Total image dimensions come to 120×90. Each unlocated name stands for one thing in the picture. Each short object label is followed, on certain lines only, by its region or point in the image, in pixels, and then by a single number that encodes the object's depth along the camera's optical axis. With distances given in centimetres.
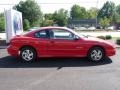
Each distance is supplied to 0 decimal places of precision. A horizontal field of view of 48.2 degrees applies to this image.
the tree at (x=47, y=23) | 3774
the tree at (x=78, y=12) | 5679
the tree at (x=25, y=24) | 3181
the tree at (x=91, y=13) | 5751
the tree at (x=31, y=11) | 3930
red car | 539
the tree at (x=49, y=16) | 5008
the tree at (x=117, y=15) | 5996
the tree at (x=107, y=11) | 6386
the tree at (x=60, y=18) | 4720
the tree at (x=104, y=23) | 4094
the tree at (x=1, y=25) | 3105
